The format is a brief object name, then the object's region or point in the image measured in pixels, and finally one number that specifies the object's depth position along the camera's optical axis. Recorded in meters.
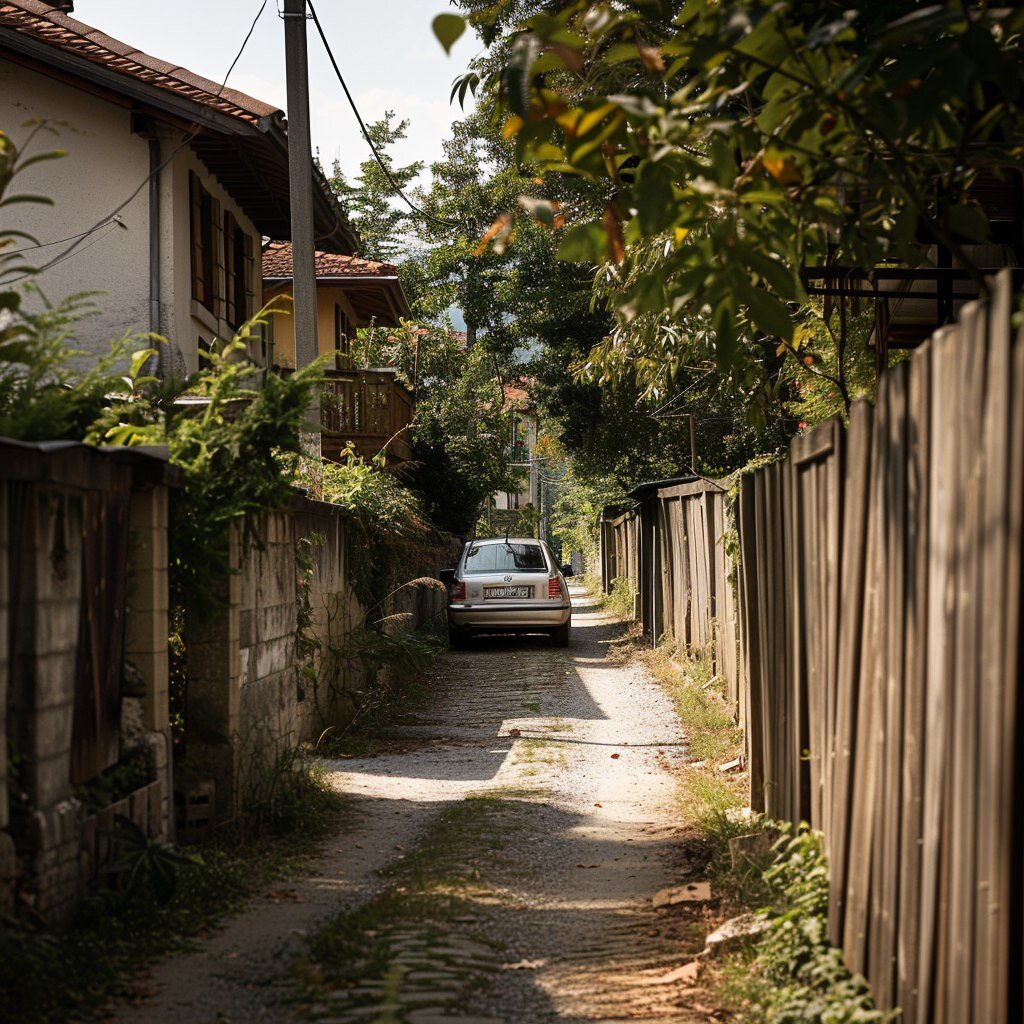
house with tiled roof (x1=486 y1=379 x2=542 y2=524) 35.41
